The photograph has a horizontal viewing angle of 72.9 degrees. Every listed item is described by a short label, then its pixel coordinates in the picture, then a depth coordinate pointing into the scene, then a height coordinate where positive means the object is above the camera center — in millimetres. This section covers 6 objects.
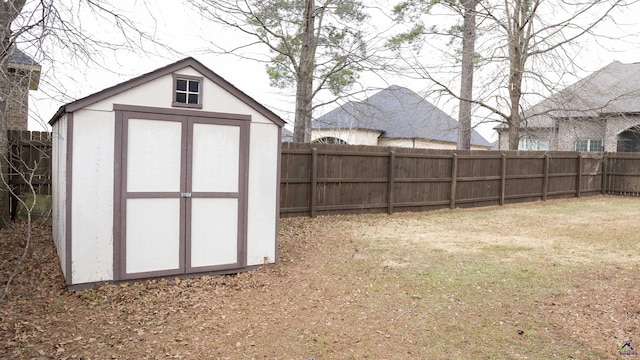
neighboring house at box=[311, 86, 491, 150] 25062 +1945
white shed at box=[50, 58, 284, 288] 5102 -255
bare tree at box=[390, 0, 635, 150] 13484 +3896
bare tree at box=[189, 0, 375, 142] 10648 +3126
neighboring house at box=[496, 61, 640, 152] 19531 +2121
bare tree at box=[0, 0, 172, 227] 4184 +1285
